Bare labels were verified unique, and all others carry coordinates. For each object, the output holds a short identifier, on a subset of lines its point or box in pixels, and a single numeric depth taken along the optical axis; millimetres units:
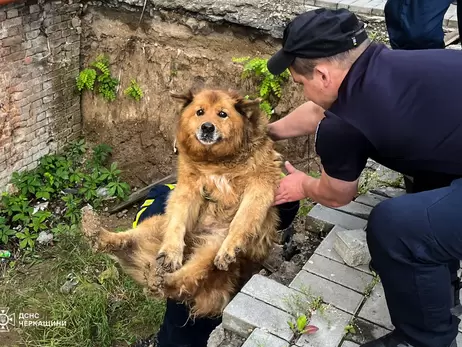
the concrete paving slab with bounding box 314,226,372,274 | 2885
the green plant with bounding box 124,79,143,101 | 6773
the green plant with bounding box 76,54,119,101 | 6848
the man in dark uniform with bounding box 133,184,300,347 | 3068
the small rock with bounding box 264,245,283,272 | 3186
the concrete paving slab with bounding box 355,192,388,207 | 3459
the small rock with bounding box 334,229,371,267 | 2852
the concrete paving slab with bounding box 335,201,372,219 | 3339
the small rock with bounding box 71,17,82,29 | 6730
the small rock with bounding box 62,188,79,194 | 6590
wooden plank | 6473
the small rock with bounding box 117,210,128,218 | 6475
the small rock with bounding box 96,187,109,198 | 6570
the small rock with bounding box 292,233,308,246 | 3337
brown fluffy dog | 2996
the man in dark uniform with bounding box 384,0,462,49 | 3006
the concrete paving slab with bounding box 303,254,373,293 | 2748
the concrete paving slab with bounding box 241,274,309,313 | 2590
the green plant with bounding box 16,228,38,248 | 5719
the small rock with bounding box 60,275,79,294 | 4855
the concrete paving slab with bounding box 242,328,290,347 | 2365
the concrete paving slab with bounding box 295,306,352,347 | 2383
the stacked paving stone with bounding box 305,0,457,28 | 5242
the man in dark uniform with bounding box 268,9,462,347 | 2033
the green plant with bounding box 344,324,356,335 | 2449
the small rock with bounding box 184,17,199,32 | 6185
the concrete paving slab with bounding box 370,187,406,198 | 3545
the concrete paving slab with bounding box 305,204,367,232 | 3242
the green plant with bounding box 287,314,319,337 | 2402
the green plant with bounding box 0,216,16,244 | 5738
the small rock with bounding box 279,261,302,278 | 2977
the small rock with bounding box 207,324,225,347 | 2555
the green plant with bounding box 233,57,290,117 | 5703
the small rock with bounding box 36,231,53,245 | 5875
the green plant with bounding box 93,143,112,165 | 7051
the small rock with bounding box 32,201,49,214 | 6319
